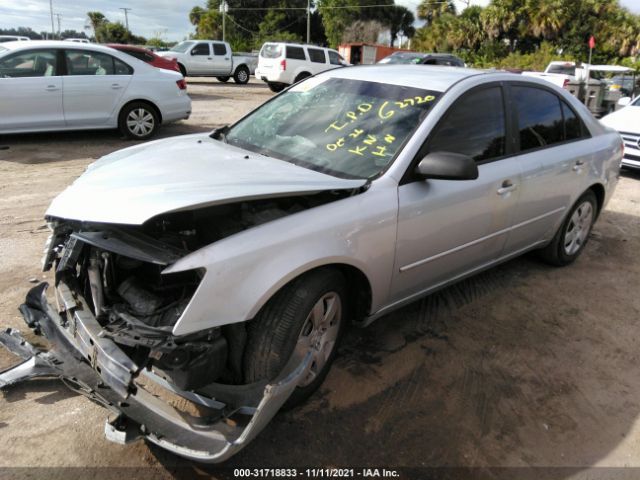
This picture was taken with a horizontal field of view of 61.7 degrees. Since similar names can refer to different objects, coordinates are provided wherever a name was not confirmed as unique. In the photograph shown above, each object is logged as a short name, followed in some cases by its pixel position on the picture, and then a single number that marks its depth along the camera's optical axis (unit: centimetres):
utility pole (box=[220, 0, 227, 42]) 4863
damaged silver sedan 226
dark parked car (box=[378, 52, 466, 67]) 1983
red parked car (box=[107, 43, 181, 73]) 1330
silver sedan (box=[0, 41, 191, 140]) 816
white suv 1966
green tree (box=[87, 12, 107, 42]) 6088
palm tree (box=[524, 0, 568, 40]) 3509
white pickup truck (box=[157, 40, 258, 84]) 2138
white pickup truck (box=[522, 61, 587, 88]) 1734
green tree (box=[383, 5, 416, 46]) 5347
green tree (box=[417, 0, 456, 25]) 4731
